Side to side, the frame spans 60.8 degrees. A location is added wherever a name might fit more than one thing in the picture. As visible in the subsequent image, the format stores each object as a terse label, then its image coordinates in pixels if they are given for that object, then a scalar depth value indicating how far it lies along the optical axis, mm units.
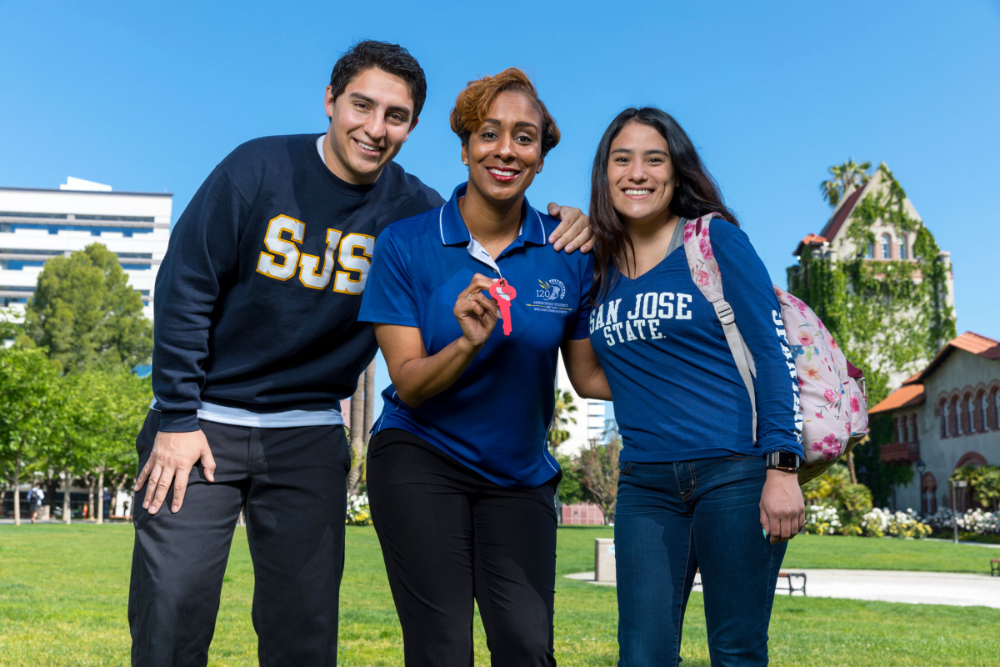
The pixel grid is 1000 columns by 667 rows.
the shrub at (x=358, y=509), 34438
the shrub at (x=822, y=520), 35875
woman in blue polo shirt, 2869
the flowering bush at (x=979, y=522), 36406
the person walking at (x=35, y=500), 46750
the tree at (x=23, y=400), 28906
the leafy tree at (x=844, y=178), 59375
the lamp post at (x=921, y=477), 44641
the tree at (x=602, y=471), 52156
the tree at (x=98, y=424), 38625
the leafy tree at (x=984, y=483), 38531
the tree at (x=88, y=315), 66000
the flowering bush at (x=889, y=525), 36281
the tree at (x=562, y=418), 56969
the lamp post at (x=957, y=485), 38556
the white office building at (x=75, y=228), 107188
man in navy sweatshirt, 3303
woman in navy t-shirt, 3004
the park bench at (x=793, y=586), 14657
